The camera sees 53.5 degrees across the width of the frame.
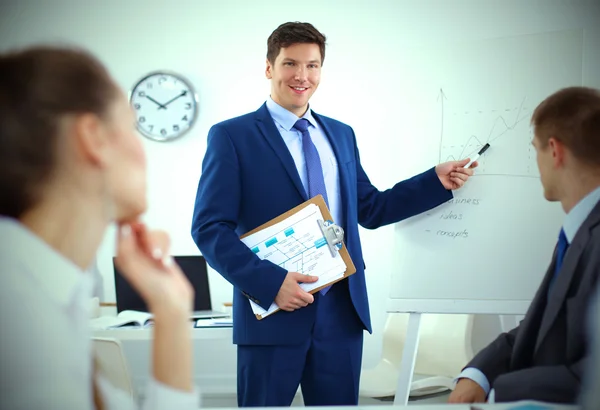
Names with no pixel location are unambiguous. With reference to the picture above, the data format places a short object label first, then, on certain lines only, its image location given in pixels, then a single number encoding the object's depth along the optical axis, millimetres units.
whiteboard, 1809
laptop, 2600
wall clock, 3312
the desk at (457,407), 1001
